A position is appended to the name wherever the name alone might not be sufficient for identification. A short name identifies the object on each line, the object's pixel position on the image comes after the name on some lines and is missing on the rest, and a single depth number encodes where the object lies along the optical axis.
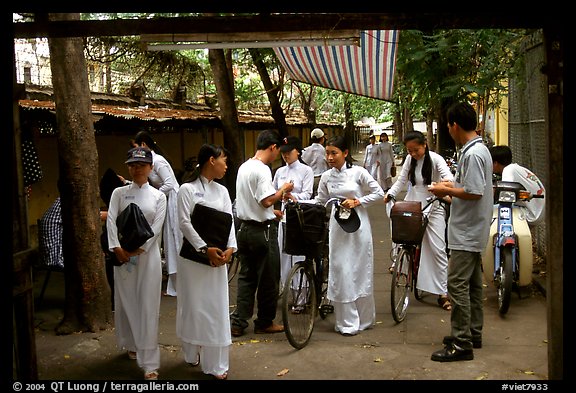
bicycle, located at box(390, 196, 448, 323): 6.43
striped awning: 7.92
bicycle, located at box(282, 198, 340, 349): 6.05
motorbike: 6.67
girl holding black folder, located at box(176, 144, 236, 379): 5.08
